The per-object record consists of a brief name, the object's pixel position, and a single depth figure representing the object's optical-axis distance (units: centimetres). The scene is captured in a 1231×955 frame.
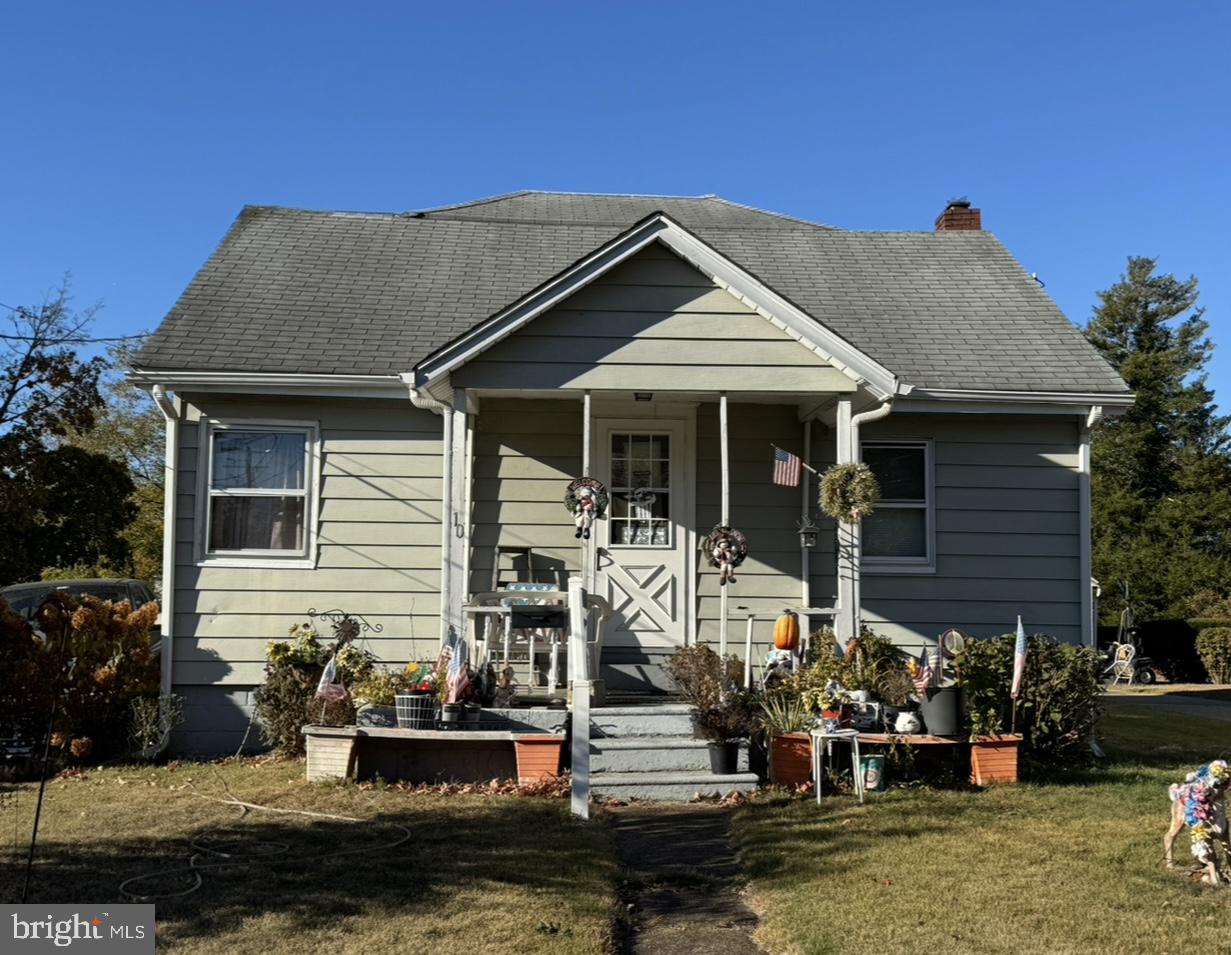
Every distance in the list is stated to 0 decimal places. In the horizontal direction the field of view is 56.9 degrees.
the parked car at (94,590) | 1477
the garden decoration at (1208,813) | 609
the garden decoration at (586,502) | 994
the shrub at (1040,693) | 918
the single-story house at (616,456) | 998
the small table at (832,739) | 836
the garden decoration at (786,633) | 1003
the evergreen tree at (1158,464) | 3297
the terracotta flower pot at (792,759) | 880
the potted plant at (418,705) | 900
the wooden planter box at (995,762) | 895
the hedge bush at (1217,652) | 2572
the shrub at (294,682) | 1013
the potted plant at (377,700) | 927
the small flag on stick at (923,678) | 903
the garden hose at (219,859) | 583
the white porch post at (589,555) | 1020
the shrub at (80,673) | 987
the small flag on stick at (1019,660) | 877
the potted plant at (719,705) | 903
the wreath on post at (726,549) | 994
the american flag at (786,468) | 1034
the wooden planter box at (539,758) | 886
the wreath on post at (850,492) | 978
